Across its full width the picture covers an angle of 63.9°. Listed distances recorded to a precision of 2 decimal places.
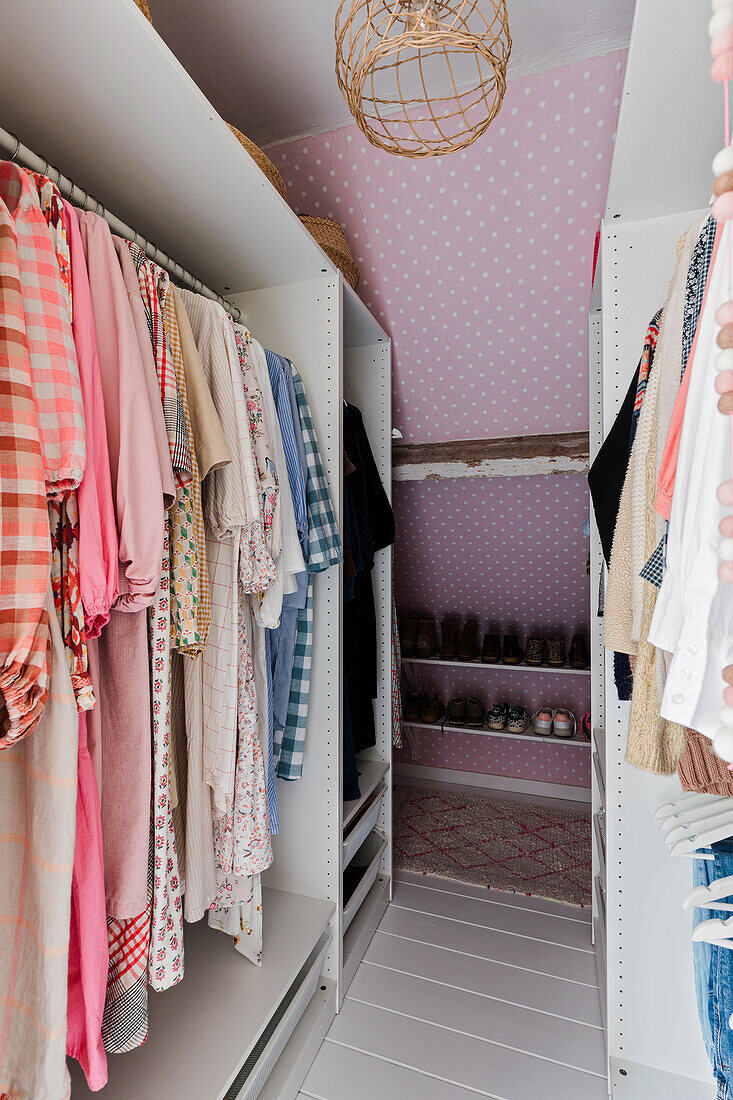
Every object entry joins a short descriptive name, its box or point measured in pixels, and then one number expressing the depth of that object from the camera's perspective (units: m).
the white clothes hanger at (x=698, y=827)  1.03
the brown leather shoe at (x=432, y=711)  3.12
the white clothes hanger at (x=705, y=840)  0.99
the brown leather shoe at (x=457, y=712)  3.04
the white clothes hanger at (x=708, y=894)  0.92
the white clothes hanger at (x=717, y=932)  0.86
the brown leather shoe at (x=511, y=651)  2.90
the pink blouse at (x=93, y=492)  0.75
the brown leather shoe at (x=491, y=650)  2.95
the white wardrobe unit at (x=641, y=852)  1.21
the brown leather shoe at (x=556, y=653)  2.85
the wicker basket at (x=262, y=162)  1.21
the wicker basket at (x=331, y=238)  1.73
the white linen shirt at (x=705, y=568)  0.60
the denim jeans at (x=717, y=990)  0.99
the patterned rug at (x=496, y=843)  2.29
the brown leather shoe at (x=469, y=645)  3.00
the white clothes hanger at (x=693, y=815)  1.07
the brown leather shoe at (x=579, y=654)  2.78
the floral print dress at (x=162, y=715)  0.94
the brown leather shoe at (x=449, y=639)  3.03
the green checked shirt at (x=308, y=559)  1.50
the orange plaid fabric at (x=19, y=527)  0.64
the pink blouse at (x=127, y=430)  0.81
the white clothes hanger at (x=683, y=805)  1.15
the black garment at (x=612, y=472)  1.12
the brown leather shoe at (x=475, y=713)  3.02
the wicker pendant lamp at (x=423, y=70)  0.94
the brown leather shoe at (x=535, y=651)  2.87
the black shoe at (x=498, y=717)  2.96
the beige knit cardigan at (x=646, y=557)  0.86
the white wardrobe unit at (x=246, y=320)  0.89
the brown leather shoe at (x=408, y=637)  3.10
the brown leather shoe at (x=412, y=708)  3.16
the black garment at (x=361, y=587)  1.80
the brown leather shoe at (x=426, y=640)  3.05
